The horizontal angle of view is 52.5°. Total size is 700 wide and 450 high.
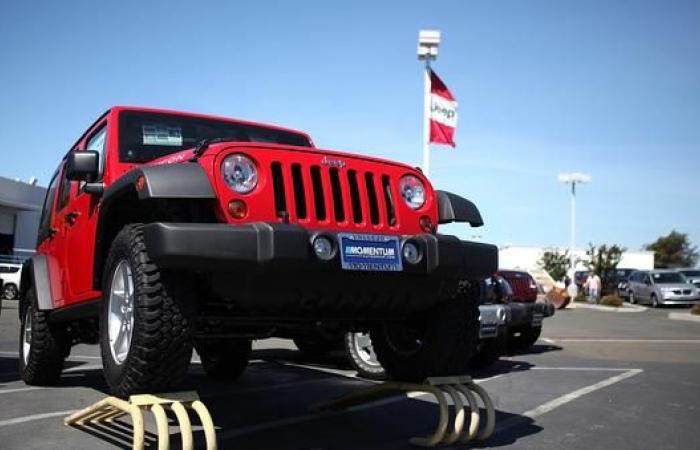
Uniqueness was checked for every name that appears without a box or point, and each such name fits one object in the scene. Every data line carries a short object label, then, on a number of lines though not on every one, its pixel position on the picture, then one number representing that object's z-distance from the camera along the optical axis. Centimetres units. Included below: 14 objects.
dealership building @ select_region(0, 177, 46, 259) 3105
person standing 3122
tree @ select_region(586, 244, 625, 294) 3797
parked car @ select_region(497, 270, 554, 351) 920
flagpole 1430
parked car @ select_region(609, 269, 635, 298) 3340
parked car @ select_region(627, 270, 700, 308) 2800
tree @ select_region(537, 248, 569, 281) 4556
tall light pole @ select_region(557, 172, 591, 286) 3981
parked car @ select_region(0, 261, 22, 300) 2428
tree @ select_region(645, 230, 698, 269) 8354
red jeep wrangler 337
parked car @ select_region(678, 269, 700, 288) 3238
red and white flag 1463
